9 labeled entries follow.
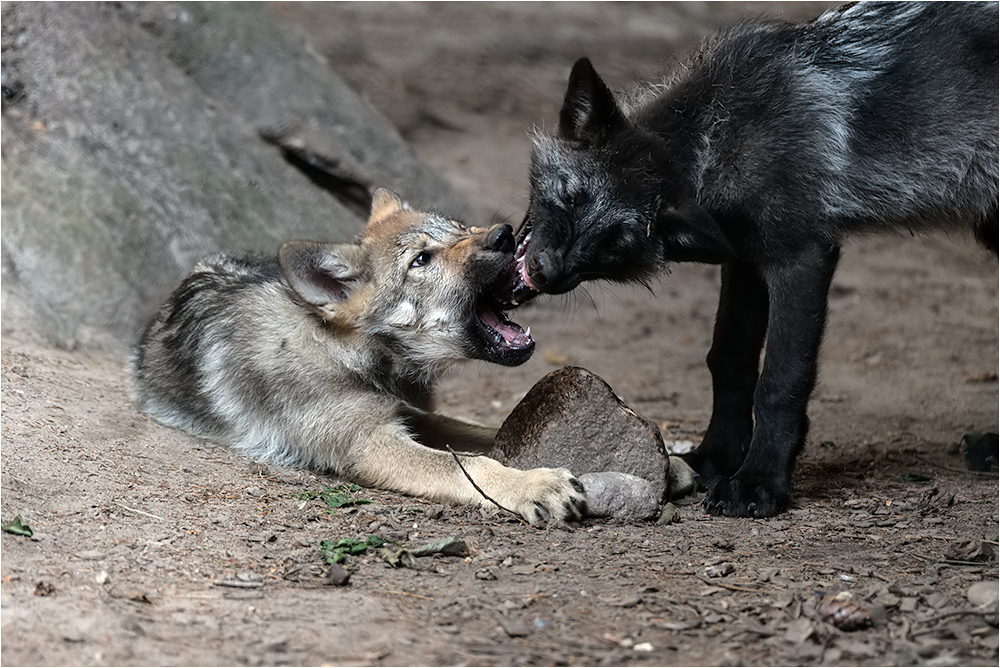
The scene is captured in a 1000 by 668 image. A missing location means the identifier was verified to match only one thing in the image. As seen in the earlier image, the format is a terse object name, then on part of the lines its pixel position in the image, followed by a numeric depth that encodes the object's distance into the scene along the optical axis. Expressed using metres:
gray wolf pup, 9.24
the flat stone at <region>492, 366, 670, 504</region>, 8.74
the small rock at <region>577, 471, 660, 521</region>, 8.30
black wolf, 8.77
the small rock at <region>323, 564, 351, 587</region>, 6.70
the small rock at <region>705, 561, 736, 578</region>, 7.11
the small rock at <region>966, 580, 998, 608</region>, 6.38
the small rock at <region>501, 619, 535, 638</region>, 5.97
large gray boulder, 13.06
